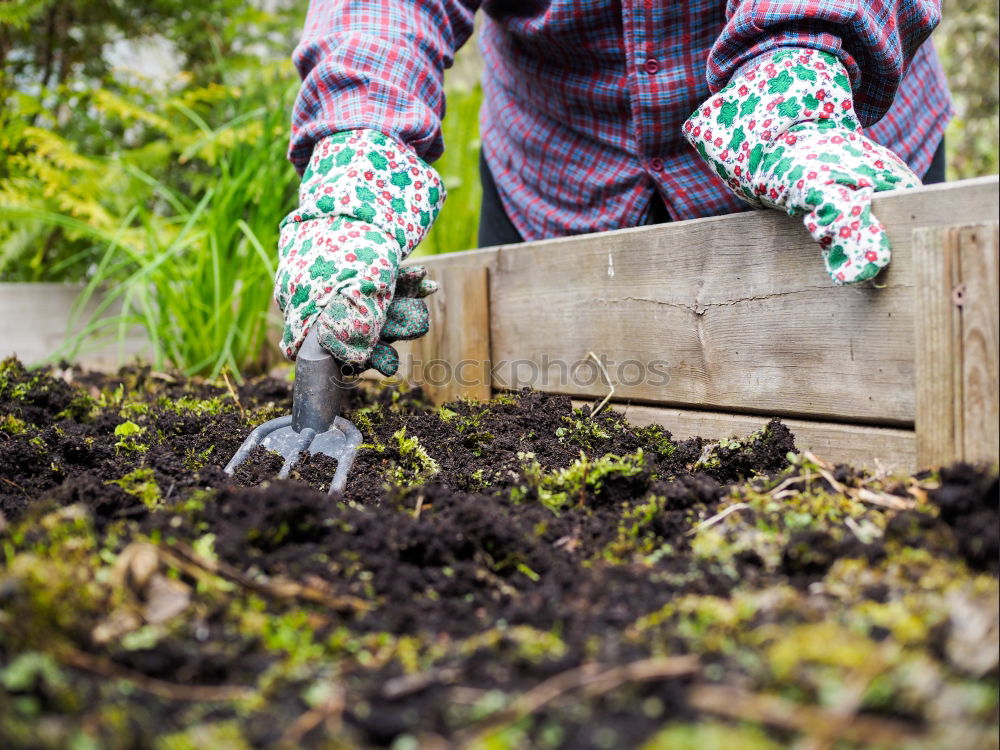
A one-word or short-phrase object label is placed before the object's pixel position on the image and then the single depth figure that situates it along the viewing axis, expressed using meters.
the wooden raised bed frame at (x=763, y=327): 1.13
